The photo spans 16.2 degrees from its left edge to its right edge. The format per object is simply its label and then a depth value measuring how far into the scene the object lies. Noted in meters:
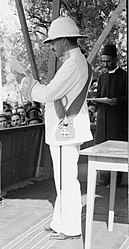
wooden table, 2.58
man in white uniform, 2.82
